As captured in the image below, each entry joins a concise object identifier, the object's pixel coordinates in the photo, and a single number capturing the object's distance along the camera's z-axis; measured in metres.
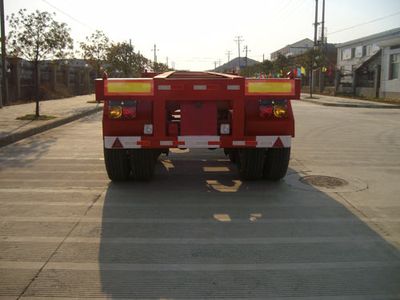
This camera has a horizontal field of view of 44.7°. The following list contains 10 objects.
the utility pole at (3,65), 19.06
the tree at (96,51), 31.12
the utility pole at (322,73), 54.11
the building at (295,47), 109.29
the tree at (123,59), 32.91
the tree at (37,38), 16.05
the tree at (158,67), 58.78
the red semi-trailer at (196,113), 6.39
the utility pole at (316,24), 58.52
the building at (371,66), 38.69
